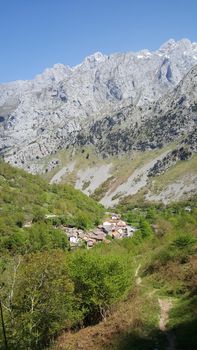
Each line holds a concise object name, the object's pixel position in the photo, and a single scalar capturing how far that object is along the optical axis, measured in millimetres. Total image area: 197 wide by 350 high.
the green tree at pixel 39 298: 36094
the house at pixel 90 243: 120000
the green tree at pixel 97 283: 44125
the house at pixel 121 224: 158775
